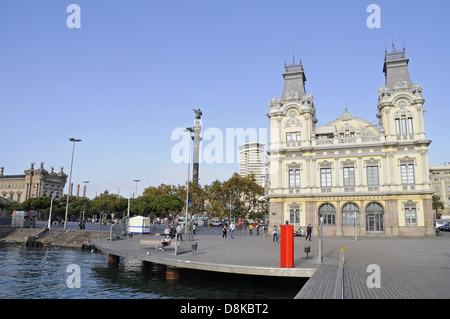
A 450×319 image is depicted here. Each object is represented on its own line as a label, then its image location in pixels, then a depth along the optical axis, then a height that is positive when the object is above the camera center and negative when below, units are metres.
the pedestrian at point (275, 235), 35.76 -1.87
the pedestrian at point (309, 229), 35.03 -1.14
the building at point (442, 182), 115.69 +13.20
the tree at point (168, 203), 76.31 +2.86
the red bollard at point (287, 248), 15.95 -1.40
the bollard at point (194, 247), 21.44 -1.94
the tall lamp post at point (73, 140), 51.52 +11.06
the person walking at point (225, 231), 41.19 -1.72
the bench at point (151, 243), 24.27 -2.00
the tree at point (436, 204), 97.50 +4.84
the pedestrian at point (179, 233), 23.59 -1.23
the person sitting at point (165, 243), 23.33 -1.86
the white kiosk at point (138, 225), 44.63 -1.33
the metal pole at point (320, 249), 17.52 -1.59
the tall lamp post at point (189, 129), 39.03 +9.85
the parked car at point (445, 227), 66.89 -1.20
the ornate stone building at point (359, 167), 45.84 +7.32
